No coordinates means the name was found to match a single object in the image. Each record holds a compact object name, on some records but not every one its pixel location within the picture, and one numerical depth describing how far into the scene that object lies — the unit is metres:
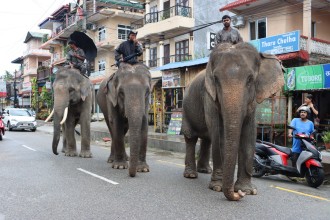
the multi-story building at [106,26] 39.44
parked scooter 7.69
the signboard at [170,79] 19.36
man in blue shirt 8.38
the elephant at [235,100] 5.29
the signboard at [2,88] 46.86
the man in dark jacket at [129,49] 9.01
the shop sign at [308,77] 13.99
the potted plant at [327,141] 11.12
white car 27.10
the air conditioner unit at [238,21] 22.33
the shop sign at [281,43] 17.19
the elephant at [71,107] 11.05
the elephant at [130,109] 7.56
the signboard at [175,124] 18.50
